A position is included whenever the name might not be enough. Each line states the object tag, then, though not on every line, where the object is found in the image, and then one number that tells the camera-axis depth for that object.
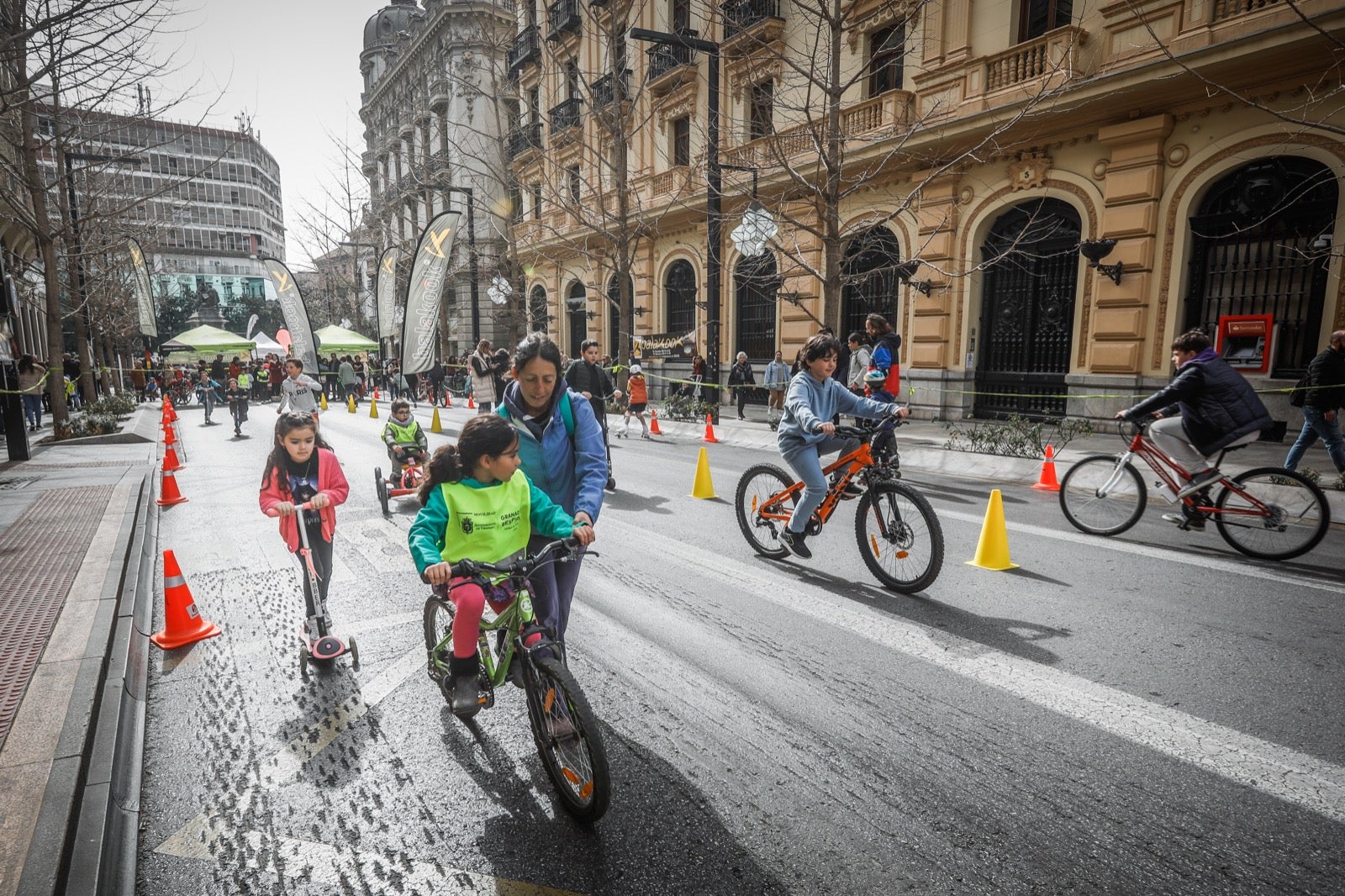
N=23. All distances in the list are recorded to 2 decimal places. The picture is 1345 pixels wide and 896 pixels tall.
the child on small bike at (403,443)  8.41
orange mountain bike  4.95
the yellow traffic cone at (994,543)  5.58
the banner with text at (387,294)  16.06
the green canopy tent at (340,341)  29.89
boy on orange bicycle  5.36
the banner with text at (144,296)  18.69
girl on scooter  4.06
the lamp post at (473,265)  24.36
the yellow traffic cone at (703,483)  8.58
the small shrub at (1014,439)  10.52
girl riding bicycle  2.94
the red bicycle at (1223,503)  5.47
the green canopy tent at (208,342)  29.36
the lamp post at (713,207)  15.19
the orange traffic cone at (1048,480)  8.61
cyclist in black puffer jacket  5.71
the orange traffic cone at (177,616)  4.39
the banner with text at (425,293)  11.55
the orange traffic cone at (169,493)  8.70
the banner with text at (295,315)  17.27
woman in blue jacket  3.24
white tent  41.94
